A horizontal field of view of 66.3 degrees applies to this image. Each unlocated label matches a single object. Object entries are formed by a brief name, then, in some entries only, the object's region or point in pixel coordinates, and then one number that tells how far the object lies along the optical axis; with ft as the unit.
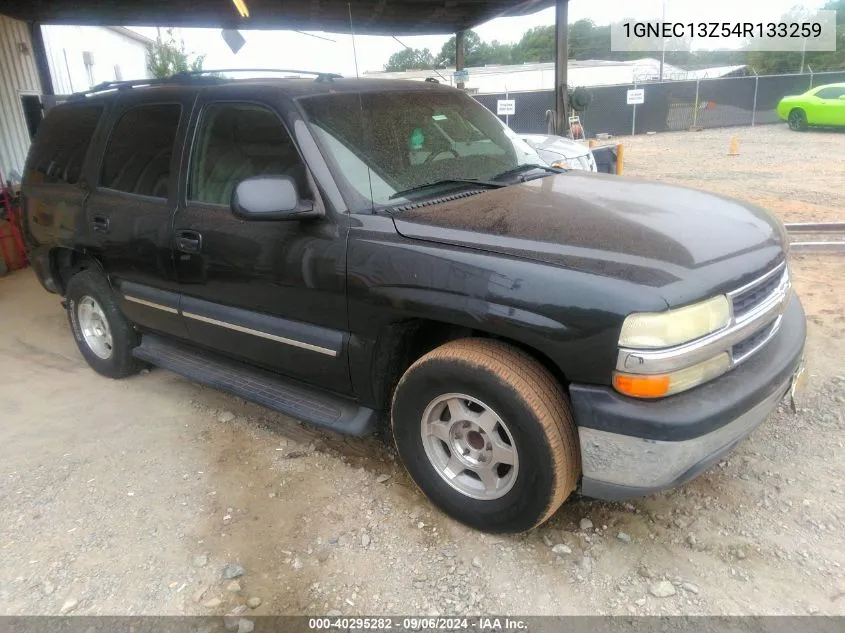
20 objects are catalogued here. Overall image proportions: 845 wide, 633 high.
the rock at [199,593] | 8.50
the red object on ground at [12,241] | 26.03
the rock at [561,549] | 9.02
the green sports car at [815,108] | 66.95
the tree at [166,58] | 71.86
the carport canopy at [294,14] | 29.43
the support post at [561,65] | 29.99
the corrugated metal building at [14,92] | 31.09
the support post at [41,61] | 32.68
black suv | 7.69
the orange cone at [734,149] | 54.90
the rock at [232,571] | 8.87
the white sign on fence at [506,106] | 67.15
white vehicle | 24.13
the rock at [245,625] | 7.94
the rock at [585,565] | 8.64
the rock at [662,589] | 8.13
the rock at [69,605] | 8.38
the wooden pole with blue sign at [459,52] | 39.01
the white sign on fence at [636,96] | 79.71
